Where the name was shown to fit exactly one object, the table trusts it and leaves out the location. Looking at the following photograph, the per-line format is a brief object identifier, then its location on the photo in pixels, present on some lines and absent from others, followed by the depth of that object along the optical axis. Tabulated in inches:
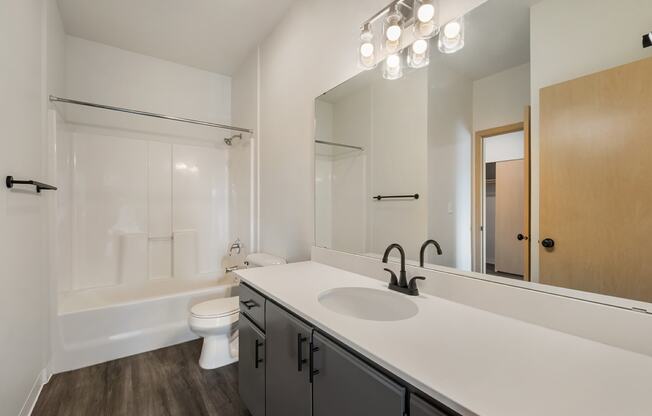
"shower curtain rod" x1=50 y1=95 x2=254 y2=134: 78.7
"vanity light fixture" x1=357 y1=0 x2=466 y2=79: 47.8
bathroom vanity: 22.1
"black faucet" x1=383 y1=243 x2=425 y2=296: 47.1
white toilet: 79.0
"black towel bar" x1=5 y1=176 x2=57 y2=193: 50.6
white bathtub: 80.9
